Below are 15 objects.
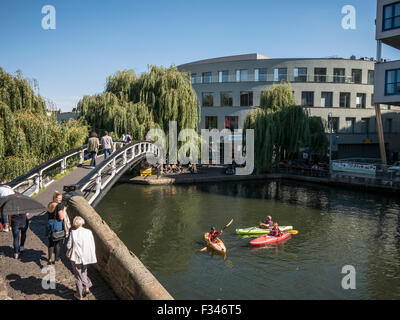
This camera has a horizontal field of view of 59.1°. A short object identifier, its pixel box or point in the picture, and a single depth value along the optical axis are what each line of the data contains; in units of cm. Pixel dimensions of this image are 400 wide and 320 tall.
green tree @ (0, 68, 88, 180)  1681
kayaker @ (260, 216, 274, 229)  1900
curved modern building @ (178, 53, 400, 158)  4688
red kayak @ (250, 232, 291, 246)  1715
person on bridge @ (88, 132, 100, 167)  1673
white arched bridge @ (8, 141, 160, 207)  1144
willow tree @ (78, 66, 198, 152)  3161
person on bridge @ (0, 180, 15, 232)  875
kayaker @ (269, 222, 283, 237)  1788
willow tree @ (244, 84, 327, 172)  3572
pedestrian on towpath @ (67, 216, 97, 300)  686
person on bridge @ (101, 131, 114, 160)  1808
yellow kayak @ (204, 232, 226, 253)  1586
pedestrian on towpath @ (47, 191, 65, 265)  797
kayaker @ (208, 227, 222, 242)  1661
